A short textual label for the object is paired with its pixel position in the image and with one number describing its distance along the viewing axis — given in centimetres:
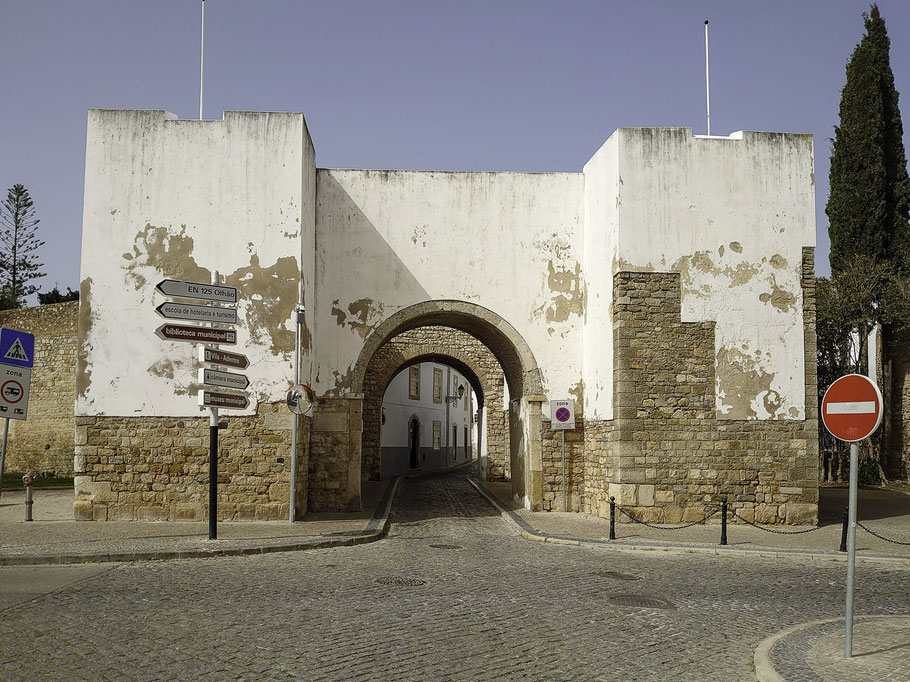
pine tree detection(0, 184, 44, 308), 4394
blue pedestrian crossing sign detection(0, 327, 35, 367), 1197
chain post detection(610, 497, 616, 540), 1204
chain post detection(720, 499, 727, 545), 1170
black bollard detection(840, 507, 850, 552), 1129
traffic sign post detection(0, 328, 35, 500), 1194
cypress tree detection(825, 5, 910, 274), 2370
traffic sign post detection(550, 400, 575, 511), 1558
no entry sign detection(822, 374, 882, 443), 555
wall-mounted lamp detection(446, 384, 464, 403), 4116
